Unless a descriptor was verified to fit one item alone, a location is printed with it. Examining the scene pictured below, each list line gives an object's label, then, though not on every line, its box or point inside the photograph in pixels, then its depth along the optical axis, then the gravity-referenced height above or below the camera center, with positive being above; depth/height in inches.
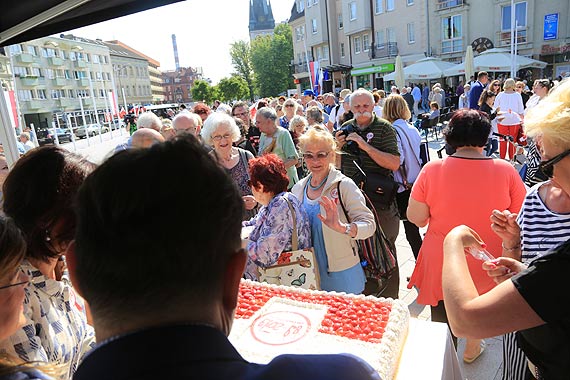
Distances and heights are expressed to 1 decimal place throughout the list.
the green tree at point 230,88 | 2223.2 +85.6
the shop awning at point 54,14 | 91.4 +25.7
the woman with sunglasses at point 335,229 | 104.3 -35.1
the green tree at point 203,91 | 2460.0 +94.9
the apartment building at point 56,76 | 1910.7 +241.3
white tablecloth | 67.2 -49.0
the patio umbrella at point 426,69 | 860.6 +32.6
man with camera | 132.2 -23.3
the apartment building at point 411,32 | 1002.1 +160.2
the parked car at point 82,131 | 1400.1 -48.2
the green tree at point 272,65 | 2162.9 +189.3
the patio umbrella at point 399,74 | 753.0 +23.5
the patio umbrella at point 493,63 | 770.2 +27.7
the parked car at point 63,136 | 1218.4 -49.3
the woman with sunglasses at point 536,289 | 42.4 -25.5
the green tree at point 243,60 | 2518.5 +269.8
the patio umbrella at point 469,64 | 631.8 +24.4
